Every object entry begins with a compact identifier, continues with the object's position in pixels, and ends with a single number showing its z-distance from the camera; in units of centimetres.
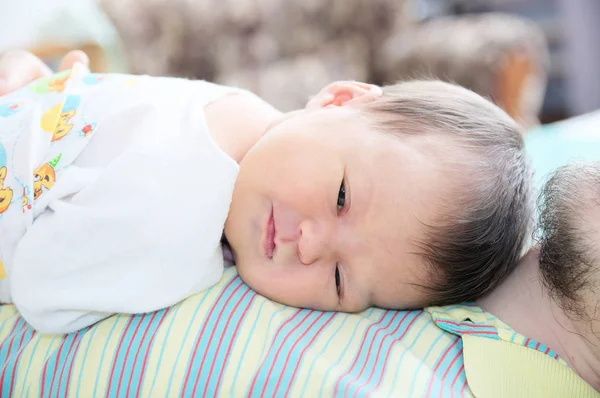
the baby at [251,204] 37
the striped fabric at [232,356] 35
